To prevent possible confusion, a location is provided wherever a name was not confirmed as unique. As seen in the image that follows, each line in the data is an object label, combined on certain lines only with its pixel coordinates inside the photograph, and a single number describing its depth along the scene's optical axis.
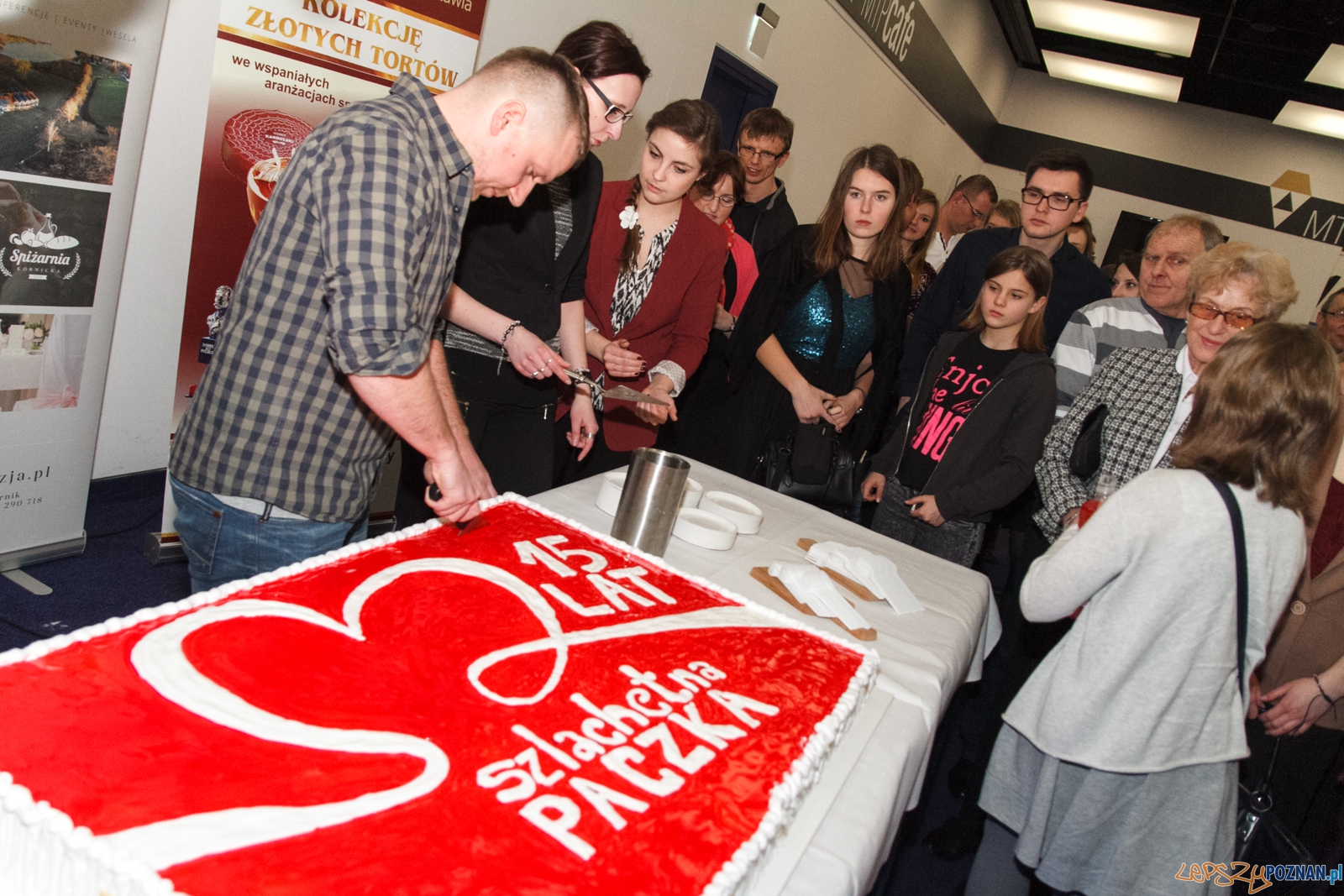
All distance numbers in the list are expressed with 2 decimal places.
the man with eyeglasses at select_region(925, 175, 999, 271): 5.89
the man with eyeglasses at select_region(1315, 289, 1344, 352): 3.51
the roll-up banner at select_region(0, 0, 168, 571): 2.13
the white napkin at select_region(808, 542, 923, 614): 1.80
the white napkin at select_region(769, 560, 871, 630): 1.63
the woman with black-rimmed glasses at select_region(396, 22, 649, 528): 2.03
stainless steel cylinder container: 1.63
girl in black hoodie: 2.44
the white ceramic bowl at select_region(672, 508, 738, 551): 1.83
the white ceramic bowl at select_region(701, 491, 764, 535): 1.98
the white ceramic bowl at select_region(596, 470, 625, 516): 1.89
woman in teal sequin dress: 2.75
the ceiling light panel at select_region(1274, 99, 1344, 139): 9.33
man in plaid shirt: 1.13
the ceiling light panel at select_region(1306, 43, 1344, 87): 7.39
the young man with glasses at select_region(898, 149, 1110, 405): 3.01
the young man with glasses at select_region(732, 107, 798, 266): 3.51
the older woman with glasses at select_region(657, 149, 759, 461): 3.08
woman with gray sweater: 1.44
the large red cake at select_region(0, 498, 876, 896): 0.73
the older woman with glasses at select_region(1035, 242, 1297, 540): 2.00
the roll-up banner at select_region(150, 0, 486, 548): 2.58
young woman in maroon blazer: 2.34
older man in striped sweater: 2.62
